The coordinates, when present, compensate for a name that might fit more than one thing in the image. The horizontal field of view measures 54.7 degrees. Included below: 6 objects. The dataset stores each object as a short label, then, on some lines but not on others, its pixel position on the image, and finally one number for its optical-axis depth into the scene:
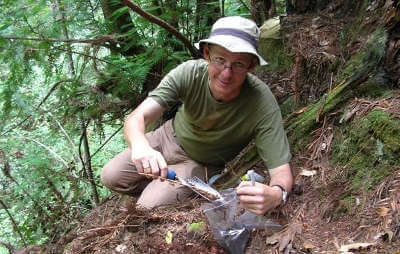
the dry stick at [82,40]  3.98
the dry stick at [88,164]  5.22
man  2.67
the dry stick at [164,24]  3.80
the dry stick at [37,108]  4.60
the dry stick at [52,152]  4.57
